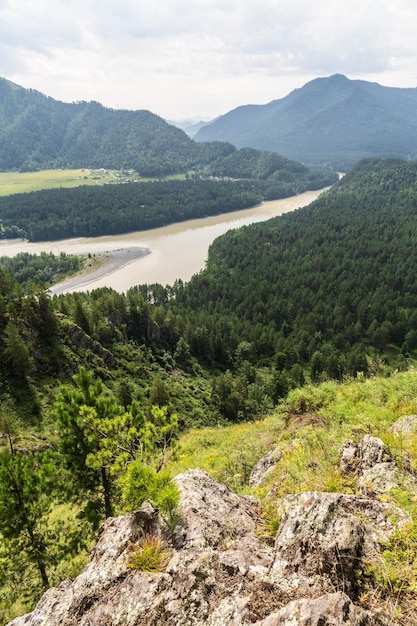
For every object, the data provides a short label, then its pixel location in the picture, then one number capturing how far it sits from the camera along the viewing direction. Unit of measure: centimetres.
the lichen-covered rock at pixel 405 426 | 1316
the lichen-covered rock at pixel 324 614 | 665
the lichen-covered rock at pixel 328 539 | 779
